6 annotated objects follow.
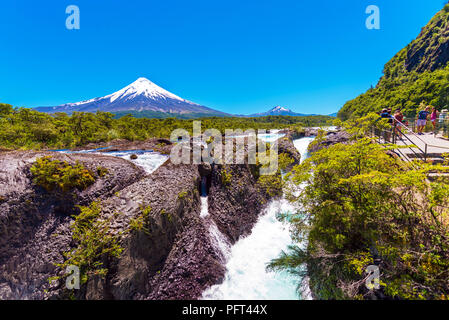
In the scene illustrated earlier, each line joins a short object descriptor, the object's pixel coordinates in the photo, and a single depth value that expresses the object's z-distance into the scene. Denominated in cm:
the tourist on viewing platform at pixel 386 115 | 972
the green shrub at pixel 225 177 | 948
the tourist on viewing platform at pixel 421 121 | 1165
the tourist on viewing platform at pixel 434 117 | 1208
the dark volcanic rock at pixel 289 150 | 1616
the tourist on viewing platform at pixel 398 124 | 847
